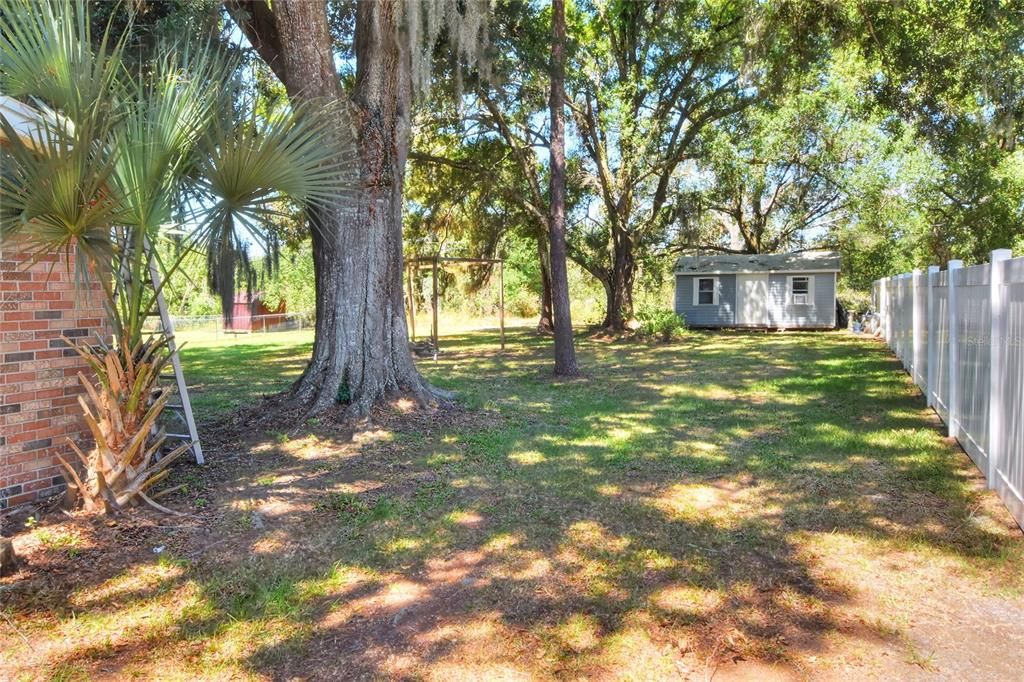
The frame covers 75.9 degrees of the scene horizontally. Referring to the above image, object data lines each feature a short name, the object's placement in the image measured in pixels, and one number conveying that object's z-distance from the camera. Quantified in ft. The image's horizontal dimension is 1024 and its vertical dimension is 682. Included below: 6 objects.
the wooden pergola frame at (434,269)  41.11
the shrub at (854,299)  88.12
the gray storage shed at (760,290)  70.95
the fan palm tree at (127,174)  9.91
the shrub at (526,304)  108.99
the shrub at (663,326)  57.21
